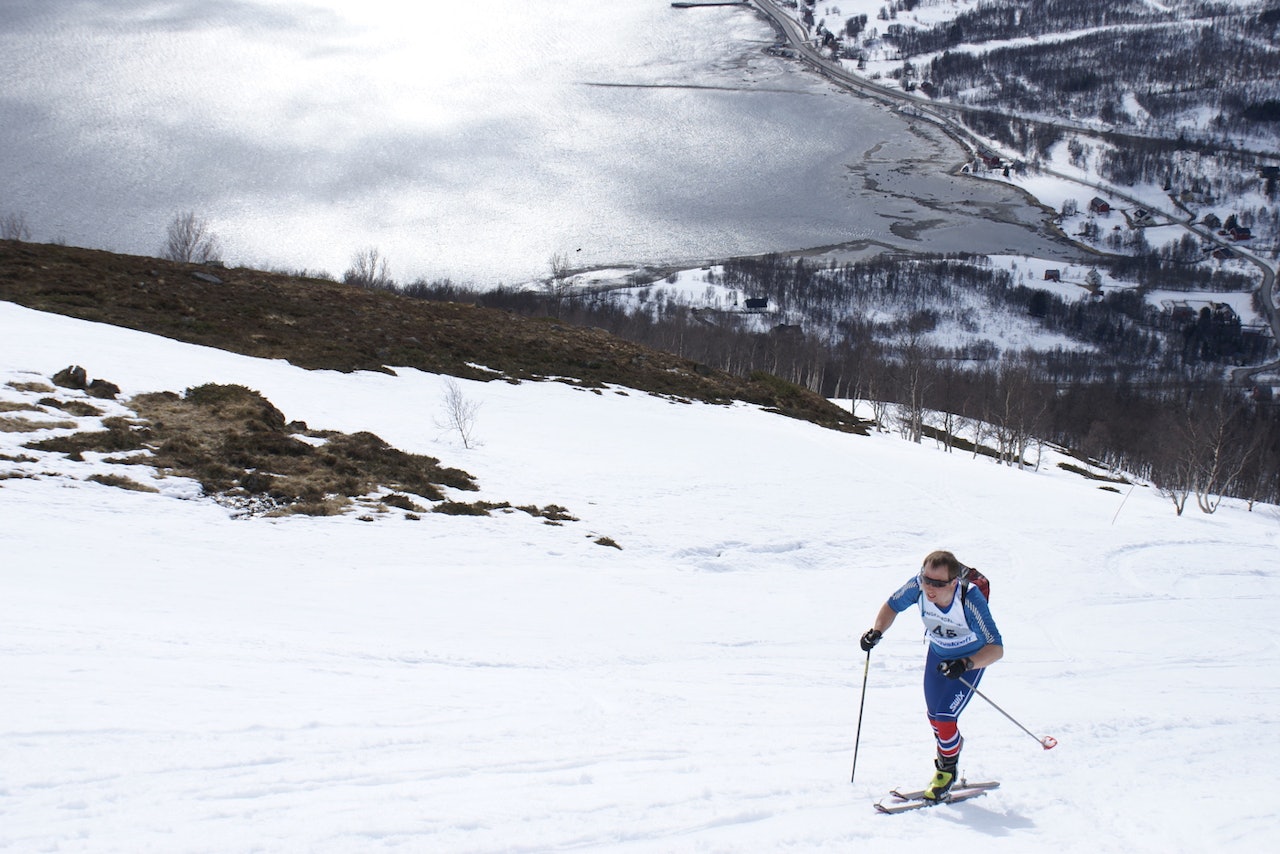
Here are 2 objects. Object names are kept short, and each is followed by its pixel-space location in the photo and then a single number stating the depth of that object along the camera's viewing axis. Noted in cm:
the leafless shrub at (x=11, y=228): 5611
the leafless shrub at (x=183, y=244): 5159
